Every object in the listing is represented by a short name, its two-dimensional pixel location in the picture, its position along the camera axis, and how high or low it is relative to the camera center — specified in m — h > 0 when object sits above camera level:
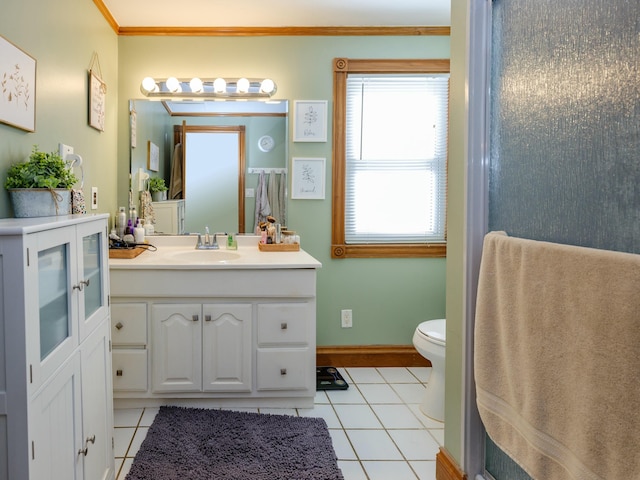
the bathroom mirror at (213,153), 3.22 +0.39
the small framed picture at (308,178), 3.31 +0.24
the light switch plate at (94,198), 2.74 +0.08
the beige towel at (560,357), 0.86 -0.29
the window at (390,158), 3.31 +0.38
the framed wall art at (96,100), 2.67 +0.61
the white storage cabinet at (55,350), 1.12 -0.36
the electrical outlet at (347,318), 3.40 -0.70
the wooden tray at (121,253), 2.76 -0.22
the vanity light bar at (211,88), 3.20 +0.80
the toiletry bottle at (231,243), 3.23 -0.19
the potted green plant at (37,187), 1.77 +0.09
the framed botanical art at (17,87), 1.74 +0.46
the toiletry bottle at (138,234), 3.10 -0.13
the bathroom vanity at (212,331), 2.58 -0.61
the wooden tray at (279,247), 3.12 -0.21
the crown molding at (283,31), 3.20 +1.17
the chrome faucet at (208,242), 3.19 -0.18
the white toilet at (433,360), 2.48 -0.72
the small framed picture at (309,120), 3.28 +0.61
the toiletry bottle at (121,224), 3.10 -0.07
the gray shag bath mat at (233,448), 2.01 -1.02
